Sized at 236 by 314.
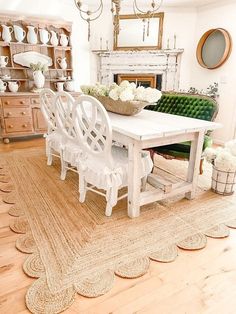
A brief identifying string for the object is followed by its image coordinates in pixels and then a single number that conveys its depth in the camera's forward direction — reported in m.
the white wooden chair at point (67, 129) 2.31
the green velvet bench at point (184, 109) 2.69
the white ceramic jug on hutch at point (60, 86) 4.67
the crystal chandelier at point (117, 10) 1.92
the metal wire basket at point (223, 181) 2.42
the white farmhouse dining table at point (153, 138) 1.85
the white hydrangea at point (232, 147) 2.44
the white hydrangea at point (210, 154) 2.50
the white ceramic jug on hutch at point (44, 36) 4.37
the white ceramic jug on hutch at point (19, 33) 4.17
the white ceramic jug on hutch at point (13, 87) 4.24
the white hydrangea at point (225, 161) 2.34
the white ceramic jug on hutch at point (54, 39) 4.49
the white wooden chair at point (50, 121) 2.63
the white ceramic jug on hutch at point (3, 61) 4.15
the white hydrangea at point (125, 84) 2.32
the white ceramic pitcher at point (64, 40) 4.56
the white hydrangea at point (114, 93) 2.31
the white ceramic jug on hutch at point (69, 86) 4.73
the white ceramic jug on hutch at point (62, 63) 4.67
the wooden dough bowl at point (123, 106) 2.29
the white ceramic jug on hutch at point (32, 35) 4.29
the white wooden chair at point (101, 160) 1.82
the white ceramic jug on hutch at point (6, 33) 4.09
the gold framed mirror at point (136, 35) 4.61
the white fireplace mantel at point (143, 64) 4.75
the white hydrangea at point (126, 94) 2.24
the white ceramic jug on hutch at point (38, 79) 4.34
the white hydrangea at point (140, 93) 2.28
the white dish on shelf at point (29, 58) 4.38
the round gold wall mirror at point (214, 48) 3.96
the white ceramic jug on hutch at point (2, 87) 4.16
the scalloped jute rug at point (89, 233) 1.44
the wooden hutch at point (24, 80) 4.09
